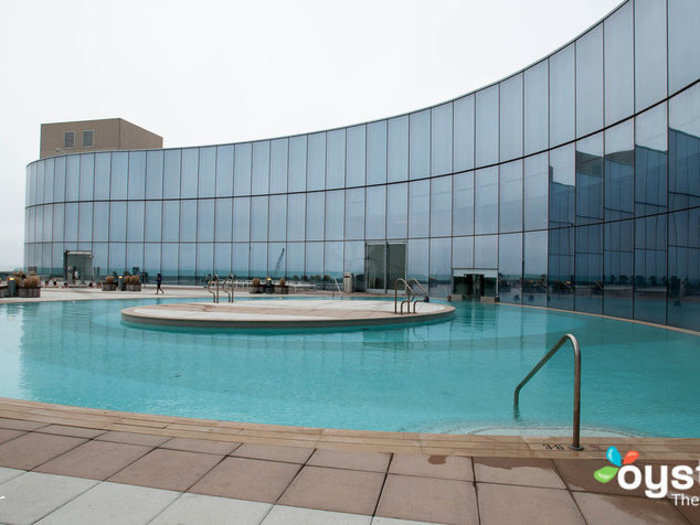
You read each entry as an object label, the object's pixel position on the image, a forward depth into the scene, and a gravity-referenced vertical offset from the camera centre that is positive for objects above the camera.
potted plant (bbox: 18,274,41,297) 19.50 -1.02
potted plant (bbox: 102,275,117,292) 26.34 -1.17
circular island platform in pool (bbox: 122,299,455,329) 10.82 -1.37
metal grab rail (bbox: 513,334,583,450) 3.15 -1.01
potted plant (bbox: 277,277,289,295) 27.58 -1.27
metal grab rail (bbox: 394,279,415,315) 12.93 -0.64
